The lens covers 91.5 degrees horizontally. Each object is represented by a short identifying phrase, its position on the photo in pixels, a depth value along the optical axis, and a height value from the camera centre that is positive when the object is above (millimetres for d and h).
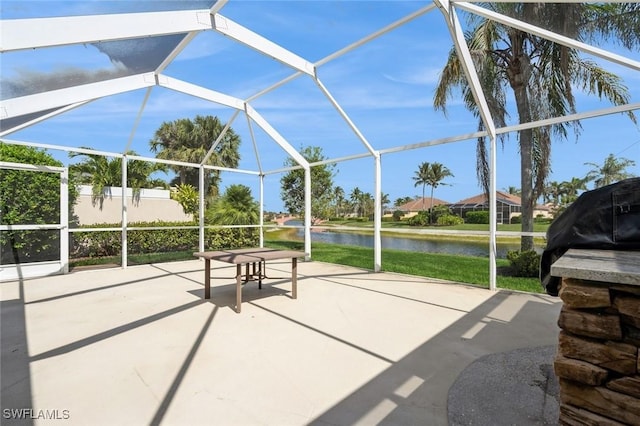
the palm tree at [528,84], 6410 +2960
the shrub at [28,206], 6113 +222
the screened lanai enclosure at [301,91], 3484 +2148
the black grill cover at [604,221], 1741 -36
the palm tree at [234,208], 10344 +268
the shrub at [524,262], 6270 -968
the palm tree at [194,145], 17547 +4221
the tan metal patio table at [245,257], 3969 -565
